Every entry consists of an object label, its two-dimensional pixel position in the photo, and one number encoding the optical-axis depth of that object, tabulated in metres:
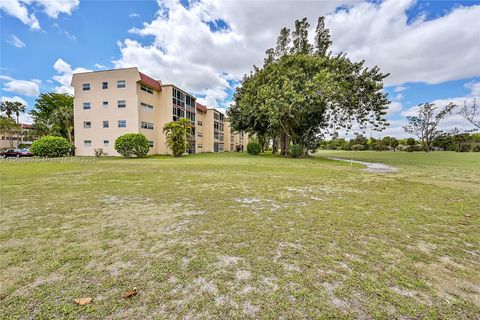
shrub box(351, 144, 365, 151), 70.68
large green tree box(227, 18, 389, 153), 22.06
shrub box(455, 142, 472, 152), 52.88
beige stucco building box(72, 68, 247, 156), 29.34
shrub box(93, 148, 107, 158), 29.18
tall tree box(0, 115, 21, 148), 43.00
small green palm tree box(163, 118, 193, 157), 28.20
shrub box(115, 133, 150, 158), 25.75
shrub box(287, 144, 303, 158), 27.42
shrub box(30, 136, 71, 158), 24.27
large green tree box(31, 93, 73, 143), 40.81
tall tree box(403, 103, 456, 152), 50.48
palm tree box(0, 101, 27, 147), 48.53
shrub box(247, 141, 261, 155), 36.72
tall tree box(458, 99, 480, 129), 29.61
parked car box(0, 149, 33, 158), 29.05
